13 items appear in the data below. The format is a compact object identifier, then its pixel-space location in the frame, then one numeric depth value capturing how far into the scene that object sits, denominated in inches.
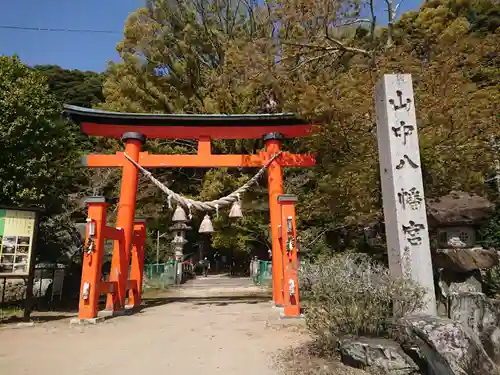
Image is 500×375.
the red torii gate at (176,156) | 352.2
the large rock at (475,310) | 169.2
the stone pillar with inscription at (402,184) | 203.8
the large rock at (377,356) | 145.3
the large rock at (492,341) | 159.0
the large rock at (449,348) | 123.0
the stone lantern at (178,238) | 771.4
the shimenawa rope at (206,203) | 322.3
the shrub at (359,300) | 169.8
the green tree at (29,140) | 359.9
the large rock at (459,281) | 255.4
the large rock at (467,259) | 257.1
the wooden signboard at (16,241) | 286.0
